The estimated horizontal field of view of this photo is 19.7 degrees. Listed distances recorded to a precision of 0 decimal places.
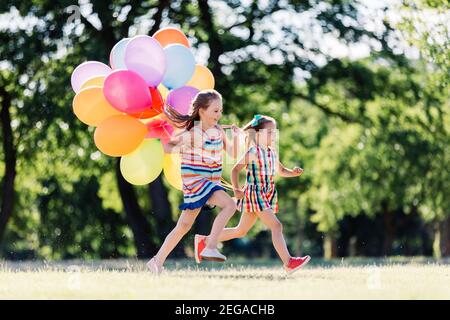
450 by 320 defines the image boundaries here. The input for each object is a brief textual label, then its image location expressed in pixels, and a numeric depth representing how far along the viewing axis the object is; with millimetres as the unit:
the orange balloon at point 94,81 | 13911
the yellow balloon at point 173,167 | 14010
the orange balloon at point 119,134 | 13096
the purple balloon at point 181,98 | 13553
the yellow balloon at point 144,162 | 13565
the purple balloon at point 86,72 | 14479
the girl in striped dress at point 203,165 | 12263
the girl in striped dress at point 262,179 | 12849
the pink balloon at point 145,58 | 13405
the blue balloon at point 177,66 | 13849
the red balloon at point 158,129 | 13331
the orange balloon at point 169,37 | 14800
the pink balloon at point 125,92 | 12998
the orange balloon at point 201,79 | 14541
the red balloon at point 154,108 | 13456
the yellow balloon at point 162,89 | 14084
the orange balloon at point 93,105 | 13356
